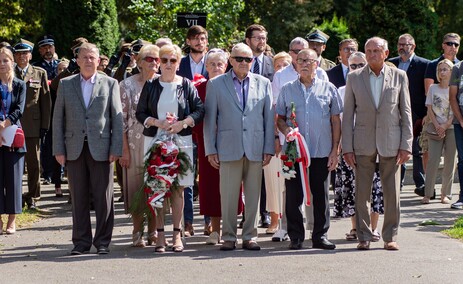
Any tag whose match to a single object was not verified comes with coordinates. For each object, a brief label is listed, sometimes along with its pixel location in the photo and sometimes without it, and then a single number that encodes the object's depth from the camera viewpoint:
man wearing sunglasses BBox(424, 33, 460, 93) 17.55
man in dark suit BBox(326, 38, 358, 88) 15.05
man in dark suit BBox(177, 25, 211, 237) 14.25
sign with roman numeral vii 18.98
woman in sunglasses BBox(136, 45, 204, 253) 12.08
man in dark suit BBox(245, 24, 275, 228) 14.38
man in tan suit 12.01
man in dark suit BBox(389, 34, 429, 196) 17.66
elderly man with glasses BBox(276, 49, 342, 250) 12.17
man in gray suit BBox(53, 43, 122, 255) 12.16
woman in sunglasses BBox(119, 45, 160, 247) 12.50
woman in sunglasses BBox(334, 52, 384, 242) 13.30
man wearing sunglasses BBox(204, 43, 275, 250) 12.21
